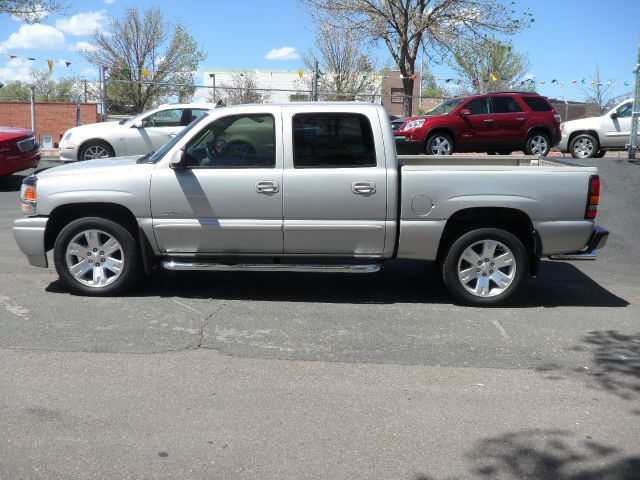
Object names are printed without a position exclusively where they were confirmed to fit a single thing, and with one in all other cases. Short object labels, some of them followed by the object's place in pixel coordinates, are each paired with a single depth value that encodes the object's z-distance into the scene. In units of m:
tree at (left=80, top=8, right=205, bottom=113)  41.19
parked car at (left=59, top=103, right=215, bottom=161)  14.59
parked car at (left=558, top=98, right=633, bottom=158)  16.61
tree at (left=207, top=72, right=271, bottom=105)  38.28
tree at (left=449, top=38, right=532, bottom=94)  36.97
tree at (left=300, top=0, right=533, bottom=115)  25.39
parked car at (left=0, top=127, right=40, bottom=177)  13.91
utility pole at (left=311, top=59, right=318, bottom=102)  18.14
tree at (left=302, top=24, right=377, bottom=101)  38.25
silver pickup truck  6.56
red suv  15.59
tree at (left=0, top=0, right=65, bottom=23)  23.44
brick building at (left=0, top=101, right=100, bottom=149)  35.28
